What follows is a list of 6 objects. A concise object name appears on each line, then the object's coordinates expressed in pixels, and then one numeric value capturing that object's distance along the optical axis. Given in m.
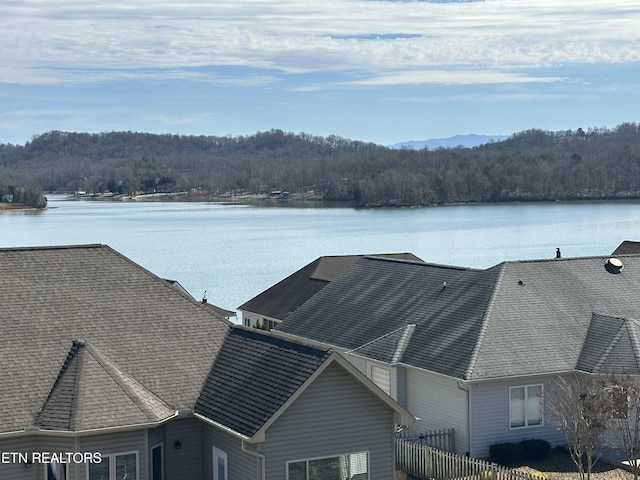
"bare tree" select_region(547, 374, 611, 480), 21.97
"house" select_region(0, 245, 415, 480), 19.30
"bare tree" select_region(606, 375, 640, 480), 22.19
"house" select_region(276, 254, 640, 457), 25.88
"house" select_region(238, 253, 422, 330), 46.09
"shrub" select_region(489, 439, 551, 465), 25.30
